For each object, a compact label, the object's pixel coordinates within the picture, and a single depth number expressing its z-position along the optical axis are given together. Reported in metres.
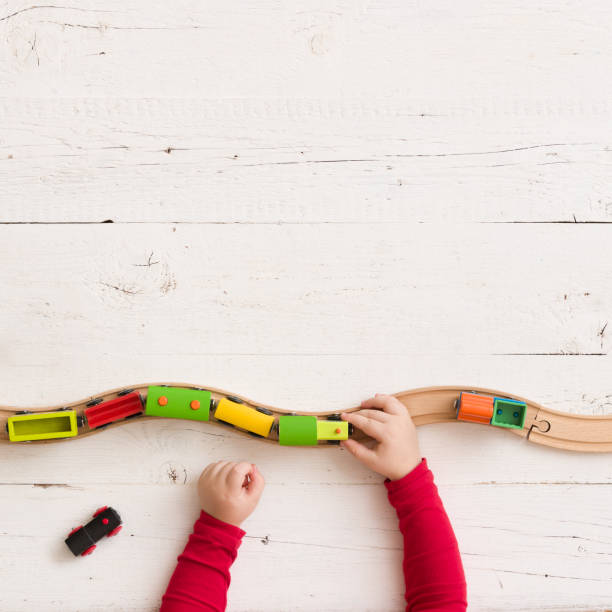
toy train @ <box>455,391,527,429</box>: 0.73
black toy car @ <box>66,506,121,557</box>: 0.75
